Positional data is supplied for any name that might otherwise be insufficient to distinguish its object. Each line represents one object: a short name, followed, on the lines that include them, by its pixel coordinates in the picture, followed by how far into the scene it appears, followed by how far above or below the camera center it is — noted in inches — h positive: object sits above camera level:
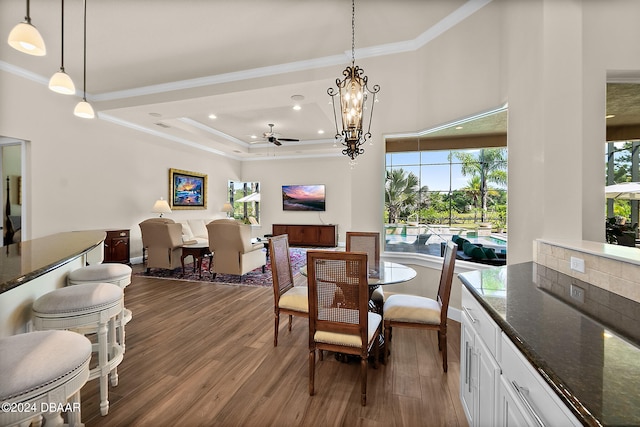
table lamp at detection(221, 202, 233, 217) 336.2 +4.6
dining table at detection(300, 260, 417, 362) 88.0 -21.5
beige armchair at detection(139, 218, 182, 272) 195.7 -21.5
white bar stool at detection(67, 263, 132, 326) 78.5 -18.1
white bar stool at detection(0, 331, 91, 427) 34.9 -21.6
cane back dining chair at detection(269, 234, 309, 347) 98.8 -30.1
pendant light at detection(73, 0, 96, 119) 108.1 +40.1
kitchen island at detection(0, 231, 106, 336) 49.3 -10.6
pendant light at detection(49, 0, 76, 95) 88.4 +41.1
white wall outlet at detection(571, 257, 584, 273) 59.7 -11.4
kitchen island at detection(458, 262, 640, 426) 24.6 -15.8
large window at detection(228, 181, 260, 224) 371.9 +14.8
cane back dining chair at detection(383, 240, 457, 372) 85.6 -31.8
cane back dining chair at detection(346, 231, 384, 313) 123.1 -14.3
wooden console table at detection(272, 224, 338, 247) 337.4 -26.7
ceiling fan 242.8 +64.4
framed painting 279.7 +24.0
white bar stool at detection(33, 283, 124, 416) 58.1 -21.3
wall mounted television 356.8 +18.3
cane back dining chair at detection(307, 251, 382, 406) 69.9 -24.5
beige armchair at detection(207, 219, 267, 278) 178.9 -22.7
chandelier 89.7 +34.9
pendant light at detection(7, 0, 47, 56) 68.3 +42.9
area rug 189.0 -46.4
